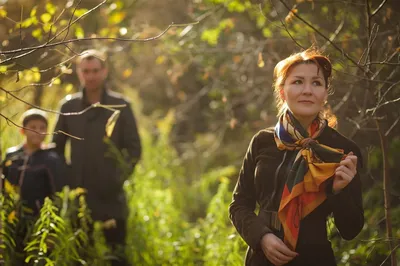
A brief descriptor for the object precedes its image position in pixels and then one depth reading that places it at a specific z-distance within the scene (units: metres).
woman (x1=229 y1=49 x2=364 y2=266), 5.69
